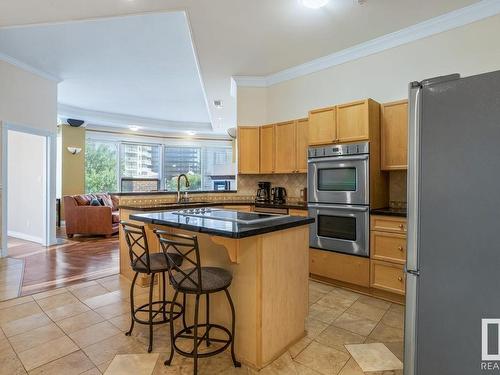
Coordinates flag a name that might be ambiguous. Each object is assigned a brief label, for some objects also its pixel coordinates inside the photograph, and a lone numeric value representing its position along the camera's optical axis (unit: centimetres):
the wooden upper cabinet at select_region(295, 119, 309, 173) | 421
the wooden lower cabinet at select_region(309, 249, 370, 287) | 322
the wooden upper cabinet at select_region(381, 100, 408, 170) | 330
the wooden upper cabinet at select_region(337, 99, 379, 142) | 328
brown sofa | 638
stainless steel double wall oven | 322
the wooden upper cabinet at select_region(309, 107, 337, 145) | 357
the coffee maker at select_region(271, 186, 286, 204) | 468
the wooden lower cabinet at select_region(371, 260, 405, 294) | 297
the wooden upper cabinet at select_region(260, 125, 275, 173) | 464
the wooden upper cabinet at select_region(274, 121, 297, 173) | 437
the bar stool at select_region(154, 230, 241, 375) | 180
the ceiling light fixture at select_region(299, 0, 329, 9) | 276
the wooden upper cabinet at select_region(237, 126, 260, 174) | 477
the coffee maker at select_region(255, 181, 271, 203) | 482
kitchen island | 193
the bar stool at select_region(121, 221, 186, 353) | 215
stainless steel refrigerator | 121
